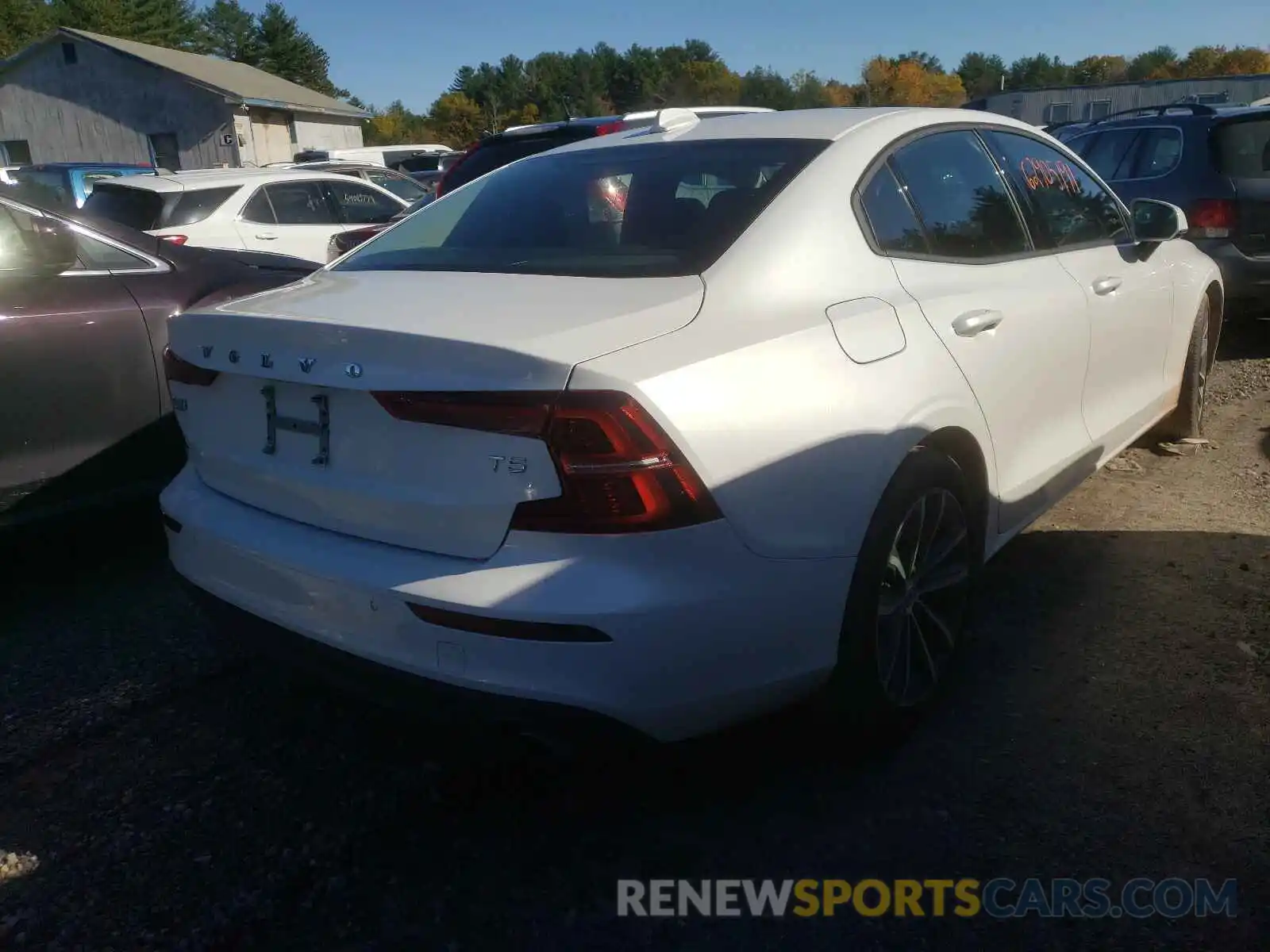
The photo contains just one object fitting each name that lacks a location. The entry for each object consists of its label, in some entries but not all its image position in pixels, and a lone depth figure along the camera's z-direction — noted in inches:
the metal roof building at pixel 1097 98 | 1473.9
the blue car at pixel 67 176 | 577.3
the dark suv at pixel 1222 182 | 276.5
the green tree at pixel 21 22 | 2112.5
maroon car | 140.6
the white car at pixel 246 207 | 350.9
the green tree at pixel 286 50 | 2861.7
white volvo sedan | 78.3
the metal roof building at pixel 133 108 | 1243.2
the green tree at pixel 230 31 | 2977.4
